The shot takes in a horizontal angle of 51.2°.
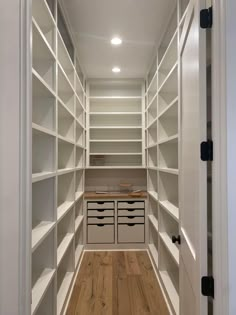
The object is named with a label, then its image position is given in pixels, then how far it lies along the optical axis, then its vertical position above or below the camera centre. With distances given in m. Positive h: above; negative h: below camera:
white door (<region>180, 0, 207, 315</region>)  1.04 -0.04
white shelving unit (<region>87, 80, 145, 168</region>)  4.35 +0.67
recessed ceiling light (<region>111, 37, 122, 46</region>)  2.84 +1.40
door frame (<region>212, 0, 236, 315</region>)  0.94 -0.02
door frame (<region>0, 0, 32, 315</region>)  0.99 +0.00
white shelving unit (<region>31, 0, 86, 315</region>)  1.63 +0.02
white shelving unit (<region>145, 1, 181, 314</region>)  2.33 +0.02
